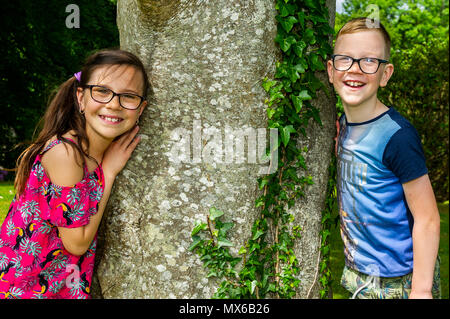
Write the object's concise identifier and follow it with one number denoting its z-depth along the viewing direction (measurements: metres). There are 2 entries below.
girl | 2.43
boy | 2.25
